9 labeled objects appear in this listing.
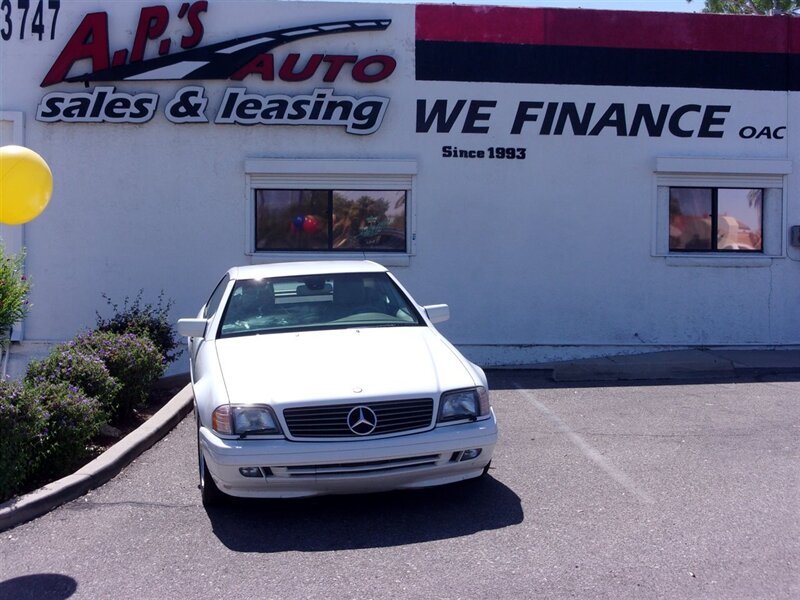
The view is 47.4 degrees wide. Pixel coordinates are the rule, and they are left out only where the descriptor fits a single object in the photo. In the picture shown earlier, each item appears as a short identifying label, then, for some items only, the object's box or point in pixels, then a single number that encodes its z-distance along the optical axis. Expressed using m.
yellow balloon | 6.38
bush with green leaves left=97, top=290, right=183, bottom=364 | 9.84
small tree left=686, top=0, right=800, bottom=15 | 27.02
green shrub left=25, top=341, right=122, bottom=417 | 7.74
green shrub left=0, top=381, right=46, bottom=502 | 6.09
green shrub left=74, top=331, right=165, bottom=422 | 8.48
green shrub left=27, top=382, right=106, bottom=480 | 6.70
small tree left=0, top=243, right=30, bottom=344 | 7.00
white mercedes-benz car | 5.61
